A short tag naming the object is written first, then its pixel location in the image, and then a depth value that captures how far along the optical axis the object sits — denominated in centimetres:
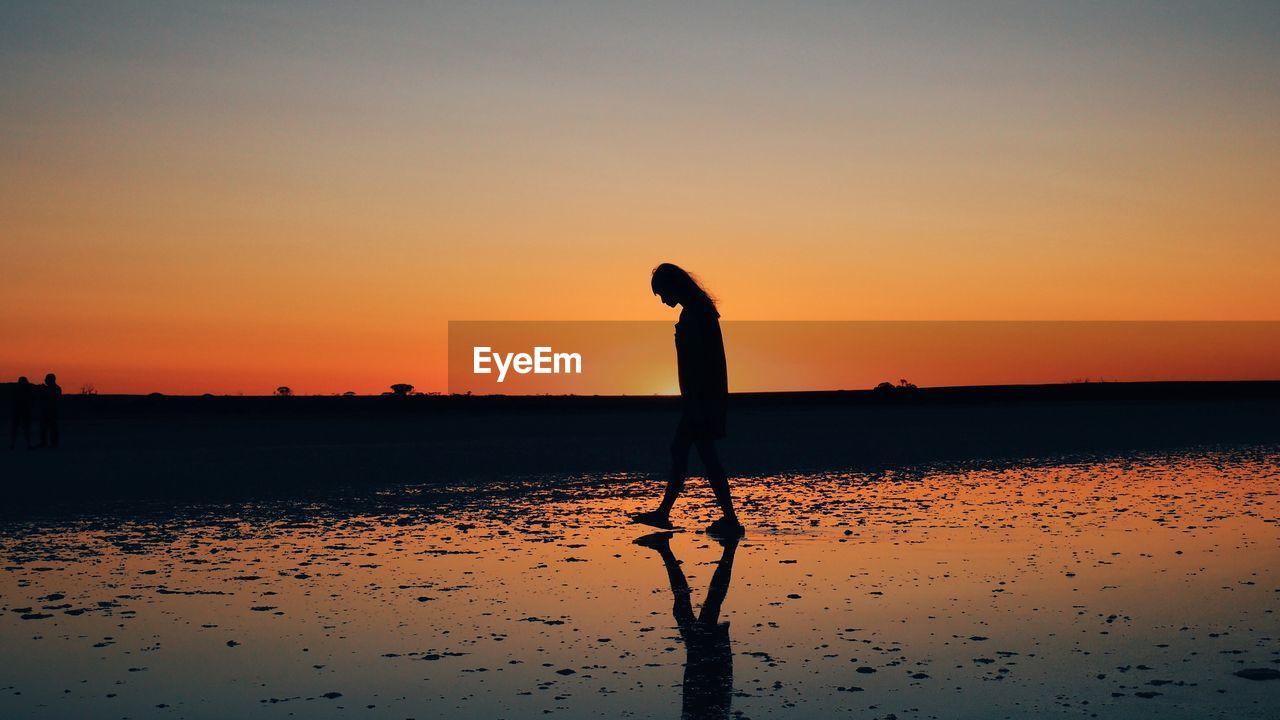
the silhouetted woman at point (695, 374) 1009
